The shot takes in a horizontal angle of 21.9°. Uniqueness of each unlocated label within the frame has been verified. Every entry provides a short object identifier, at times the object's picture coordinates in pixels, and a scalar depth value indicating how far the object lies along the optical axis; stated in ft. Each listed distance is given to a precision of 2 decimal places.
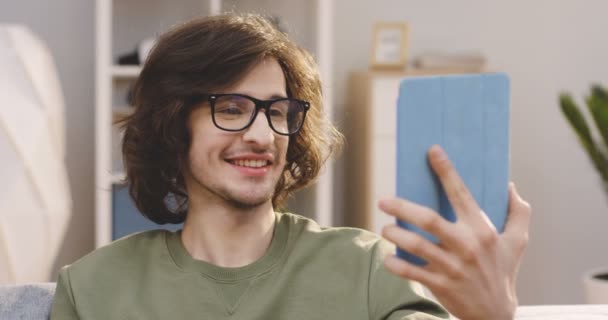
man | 6.96
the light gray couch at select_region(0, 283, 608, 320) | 6.97
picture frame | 13.33
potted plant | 12.52
